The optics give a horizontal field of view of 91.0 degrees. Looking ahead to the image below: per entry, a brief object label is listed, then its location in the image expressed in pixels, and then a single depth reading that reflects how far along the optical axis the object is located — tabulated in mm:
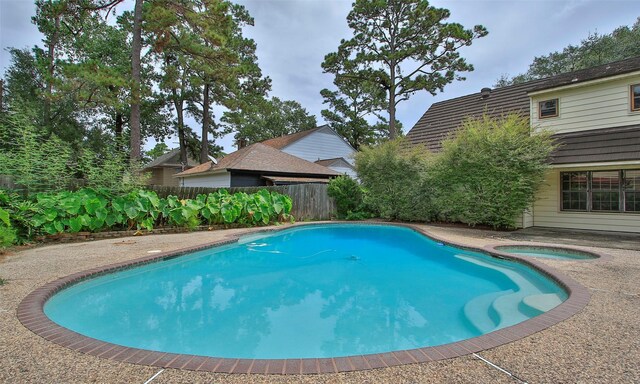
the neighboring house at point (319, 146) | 25812
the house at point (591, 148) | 9531
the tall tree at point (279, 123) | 39131
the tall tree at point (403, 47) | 17625
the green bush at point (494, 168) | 10086
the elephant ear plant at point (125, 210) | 7777
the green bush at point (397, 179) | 13594
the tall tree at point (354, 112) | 32562
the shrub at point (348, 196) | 15617
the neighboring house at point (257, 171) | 17797
